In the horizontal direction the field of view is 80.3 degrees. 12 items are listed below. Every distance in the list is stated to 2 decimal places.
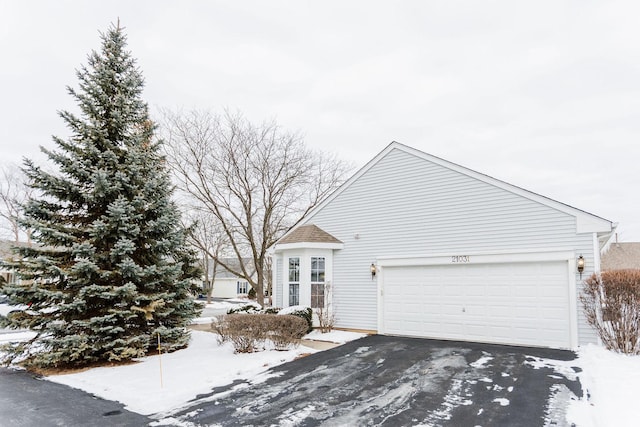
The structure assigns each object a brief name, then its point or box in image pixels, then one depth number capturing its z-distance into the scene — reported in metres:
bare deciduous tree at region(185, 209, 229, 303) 21.88
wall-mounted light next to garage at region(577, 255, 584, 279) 9.20
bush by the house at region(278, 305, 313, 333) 11.47
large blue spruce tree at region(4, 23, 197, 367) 8.20
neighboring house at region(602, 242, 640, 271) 26.61
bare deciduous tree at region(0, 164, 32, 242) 29.22
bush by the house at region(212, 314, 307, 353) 8.90
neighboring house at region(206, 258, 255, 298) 48.81
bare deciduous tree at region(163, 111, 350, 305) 17.75
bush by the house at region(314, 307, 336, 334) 12.25
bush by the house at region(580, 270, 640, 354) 8.08
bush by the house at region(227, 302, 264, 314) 14.63
